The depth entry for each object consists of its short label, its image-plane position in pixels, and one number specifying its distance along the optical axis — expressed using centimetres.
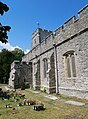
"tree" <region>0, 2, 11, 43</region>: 240
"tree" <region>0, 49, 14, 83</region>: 2480
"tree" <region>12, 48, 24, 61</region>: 3287
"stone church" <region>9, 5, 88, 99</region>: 633
